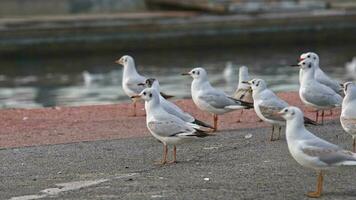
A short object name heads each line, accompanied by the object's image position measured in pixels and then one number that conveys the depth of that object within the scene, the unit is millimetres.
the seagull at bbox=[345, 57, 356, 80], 28752
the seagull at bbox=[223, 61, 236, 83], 27503
